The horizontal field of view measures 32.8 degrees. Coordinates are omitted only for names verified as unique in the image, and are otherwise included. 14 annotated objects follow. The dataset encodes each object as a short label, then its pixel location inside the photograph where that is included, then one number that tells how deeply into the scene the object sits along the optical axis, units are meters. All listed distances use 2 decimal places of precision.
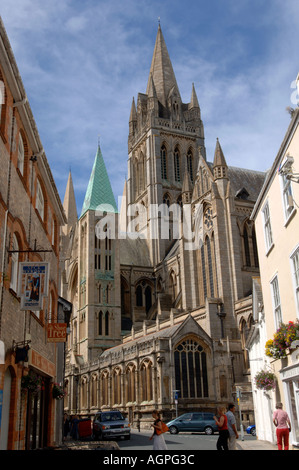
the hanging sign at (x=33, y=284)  12.55
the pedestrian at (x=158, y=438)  11.23
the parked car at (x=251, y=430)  26.73
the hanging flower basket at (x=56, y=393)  19.63
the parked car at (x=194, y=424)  28.43
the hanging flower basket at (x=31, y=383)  13.59
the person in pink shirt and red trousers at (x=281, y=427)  12.16
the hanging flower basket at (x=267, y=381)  16.66
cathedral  38.31
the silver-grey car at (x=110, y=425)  24.55
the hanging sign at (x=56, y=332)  17.83
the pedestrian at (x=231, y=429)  12.82
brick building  12.26
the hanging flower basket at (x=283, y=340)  13.47
